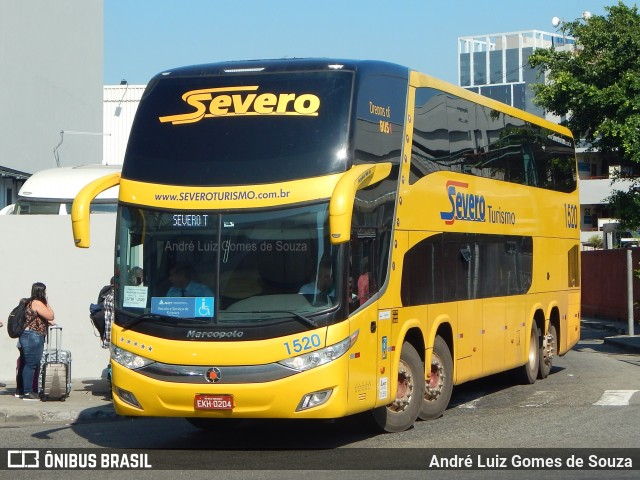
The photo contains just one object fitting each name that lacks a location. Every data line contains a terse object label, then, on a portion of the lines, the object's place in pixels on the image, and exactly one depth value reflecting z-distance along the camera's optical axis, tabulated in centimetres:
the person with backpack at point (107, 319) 1549
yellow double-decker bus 1102
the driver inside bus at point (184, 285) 1127
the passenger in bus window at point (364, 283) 1152
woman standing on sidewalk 1616
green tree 2505
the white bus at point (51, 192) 2214
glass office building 17426
